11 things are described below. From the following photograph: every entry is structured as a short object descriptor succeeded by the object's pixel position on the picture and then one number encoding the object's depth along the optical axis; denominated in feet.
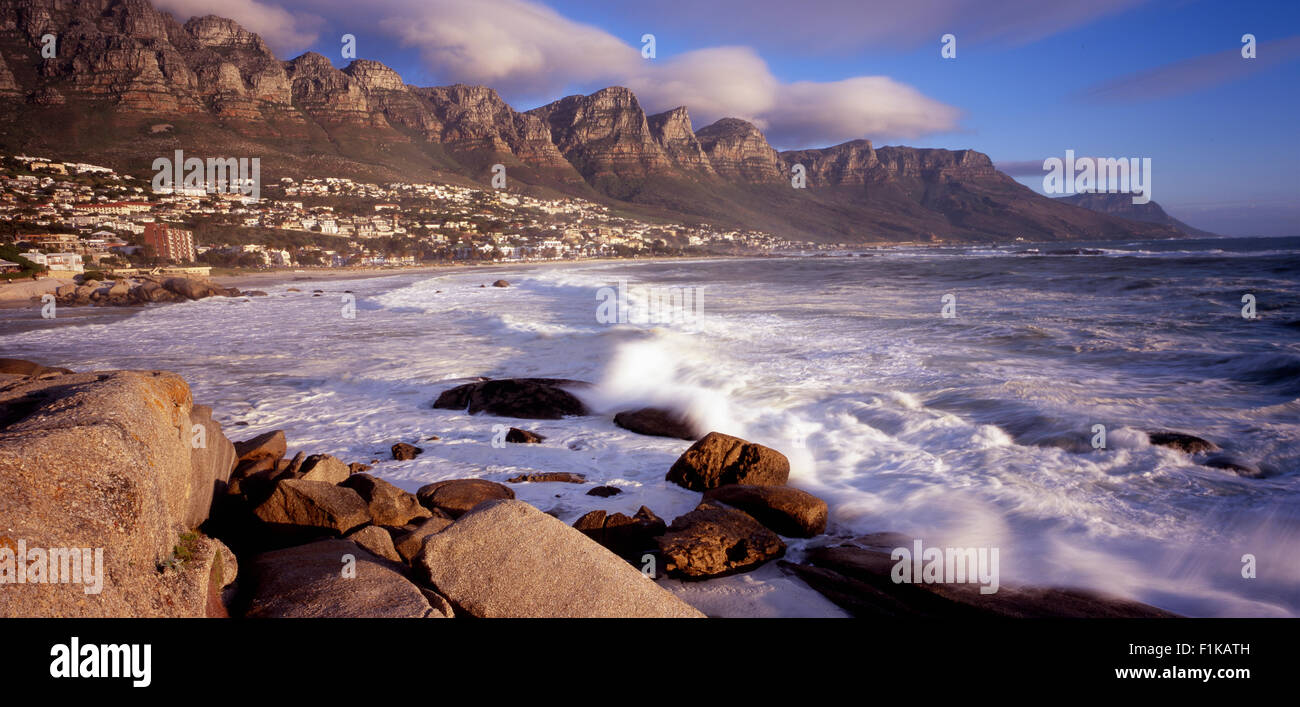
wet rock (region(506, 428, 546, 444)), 29.53
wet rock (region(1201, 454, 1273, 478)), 23.91
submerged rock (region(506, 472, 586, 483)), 23.82
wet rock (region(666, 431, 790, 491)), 23.09
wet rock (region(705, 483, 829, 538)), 19.48
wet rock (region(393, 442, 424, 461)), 26.53
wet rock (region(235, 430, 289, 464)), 22.30
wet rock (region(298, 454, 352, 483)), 20.12
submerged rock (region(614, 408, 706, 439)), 31.89
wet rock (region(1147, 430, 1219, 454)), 26.16
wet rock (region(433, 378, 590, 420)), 34.71
